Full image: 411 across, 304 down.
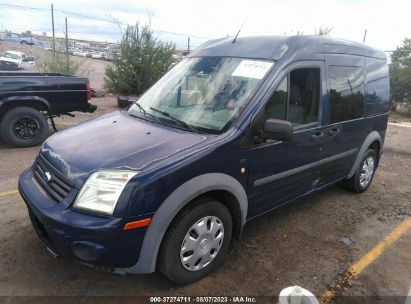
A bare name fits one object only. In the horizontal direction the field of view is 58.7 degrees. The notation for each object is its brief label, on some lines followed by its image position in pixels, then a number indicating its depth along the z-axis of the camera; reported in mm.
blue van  2504
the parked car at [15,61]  23609
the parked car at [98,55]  39272
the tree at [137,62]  12906
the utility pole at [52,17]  14167
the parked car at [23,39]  43009
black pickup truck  6652
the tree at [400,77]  11391
